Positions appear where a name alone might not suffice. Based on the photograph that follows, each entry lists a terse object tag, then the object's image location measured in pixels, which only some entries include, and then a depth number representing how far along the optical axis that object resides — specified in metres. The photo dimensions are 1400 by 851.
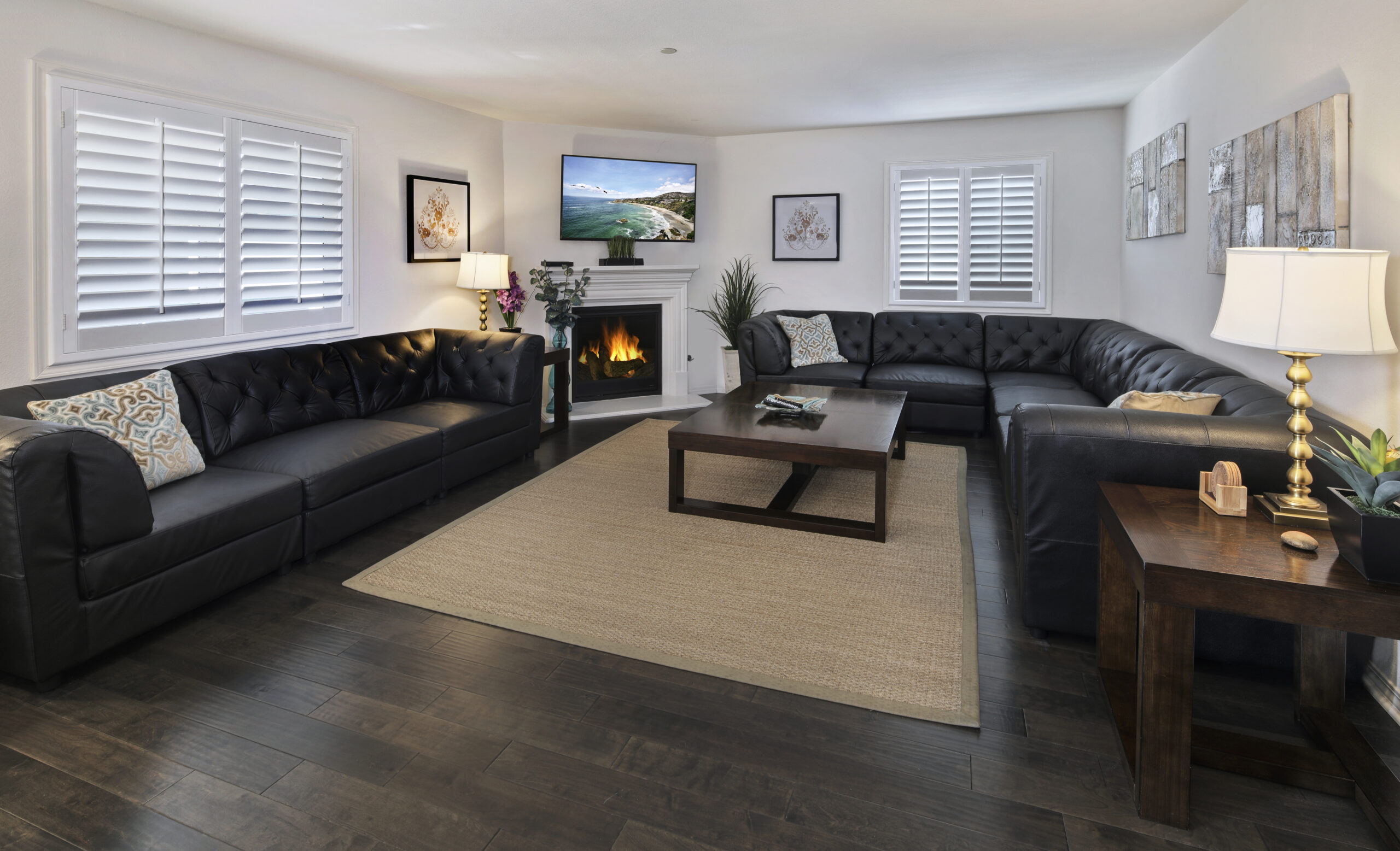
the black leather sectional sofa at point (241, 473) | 2.24
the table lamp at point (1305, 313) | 1.89
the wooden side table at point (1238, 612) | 1.61
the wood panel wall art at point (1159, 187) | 4.31
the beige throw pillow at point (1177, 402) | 2.78
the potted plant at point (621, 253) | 6.71
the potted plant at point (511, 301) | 5.99
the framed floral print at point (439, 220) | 5.38
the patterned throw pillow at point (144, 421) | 2.84
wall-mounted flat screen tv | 6.56
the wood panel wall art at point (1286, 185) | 2.56
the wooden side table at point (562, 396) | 5.93
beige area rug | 2.46
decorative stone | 1.78
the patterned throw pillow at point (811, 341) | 6.31
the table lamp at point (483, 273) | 5.51
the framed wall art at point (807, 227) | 6.92
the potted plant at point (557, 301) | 6.16
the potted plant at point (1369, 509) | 1.56
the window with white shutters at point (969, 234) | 6.31
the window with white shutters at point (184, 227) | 3.34
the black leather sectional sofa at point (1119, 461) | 2.30
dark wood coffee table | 3.54
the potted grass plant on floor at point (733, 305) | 7.13
